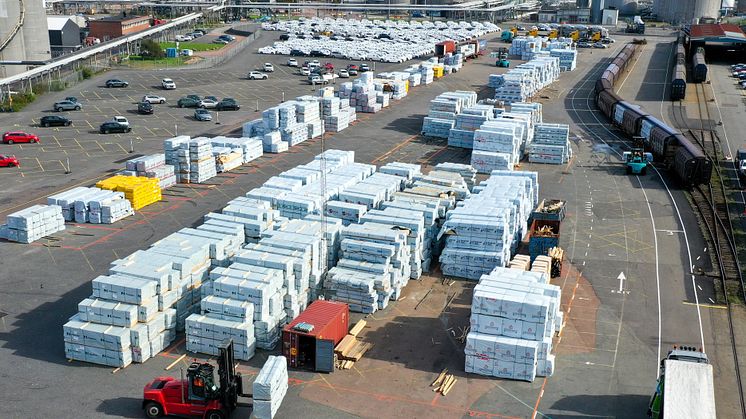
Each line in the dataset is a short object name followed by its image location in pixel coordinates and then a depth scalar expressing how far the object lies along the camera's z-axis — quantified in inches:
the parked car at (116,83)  3403.1
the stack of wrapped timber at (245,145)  2218.3
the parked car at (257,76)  3727.9
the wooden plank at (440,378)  1079.7
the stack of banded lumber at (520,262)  1374.3
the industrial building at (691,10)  7322.8
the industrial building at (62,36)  4904.0
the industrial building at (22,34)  3754.9
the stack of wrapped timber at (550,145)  2295.8
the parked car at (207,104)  3019.2
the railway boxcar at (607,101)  2918.3
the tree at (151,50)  4431.6
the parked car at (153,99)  3046.3
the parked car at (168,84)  3385.8
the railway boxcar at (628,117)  2568.9
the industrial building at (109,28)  5344.5
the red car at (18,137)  2373.3
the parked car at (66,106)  2861.7
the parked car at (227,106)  2987.2
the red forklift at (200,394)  954.7
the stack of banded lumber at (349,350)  1123.9
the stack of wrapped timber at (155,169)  1921.8
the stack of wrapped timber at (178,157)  2006.6
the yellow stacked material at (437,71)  3846.0
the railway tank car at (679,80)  3274.6
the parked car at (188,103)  3026.6
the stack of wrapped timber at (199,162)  2015.3
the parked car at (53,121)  2625.5
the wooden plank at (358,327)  1200.9
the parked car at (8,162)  2129.7
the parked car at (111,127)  2551.7
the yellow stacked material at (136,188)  1792.6
